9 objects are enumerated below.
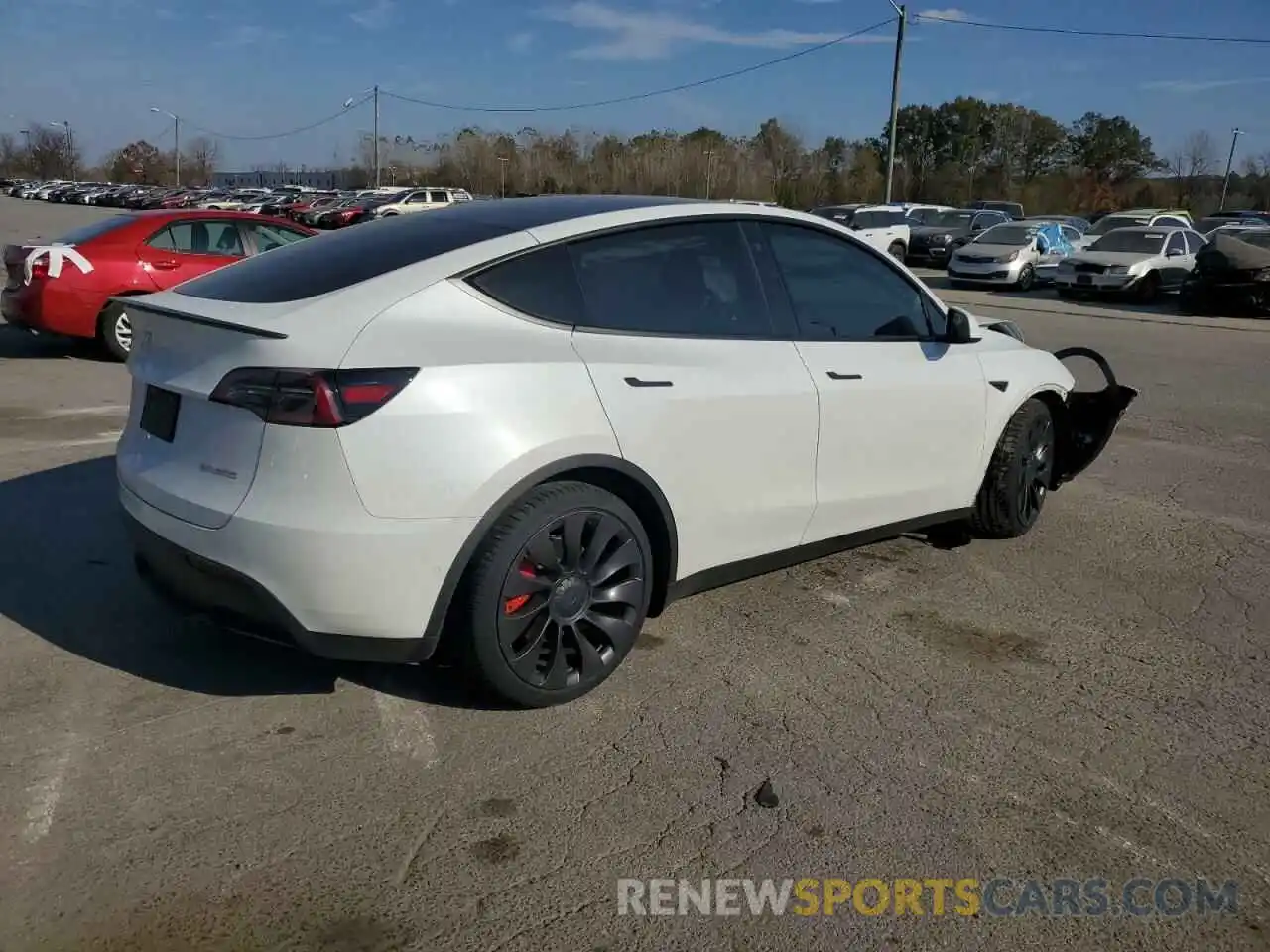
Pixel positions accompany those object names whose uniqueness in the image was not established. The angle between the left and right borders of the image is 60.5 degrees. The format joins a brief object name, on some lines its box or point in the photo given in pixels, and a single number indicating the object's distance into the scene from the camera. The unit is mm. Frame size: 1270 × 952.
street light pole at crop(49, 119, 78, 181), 137750
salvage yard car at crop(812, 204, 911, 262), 29625
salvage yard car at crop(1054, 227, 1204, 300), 21547
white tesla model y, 3098
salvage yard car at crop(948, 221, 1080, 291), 24266
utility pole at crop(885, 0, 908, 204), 34131
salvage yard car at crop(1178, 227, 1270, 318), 19031
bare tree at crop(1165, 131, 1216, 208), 65894
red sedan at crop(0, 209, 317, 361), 9820
